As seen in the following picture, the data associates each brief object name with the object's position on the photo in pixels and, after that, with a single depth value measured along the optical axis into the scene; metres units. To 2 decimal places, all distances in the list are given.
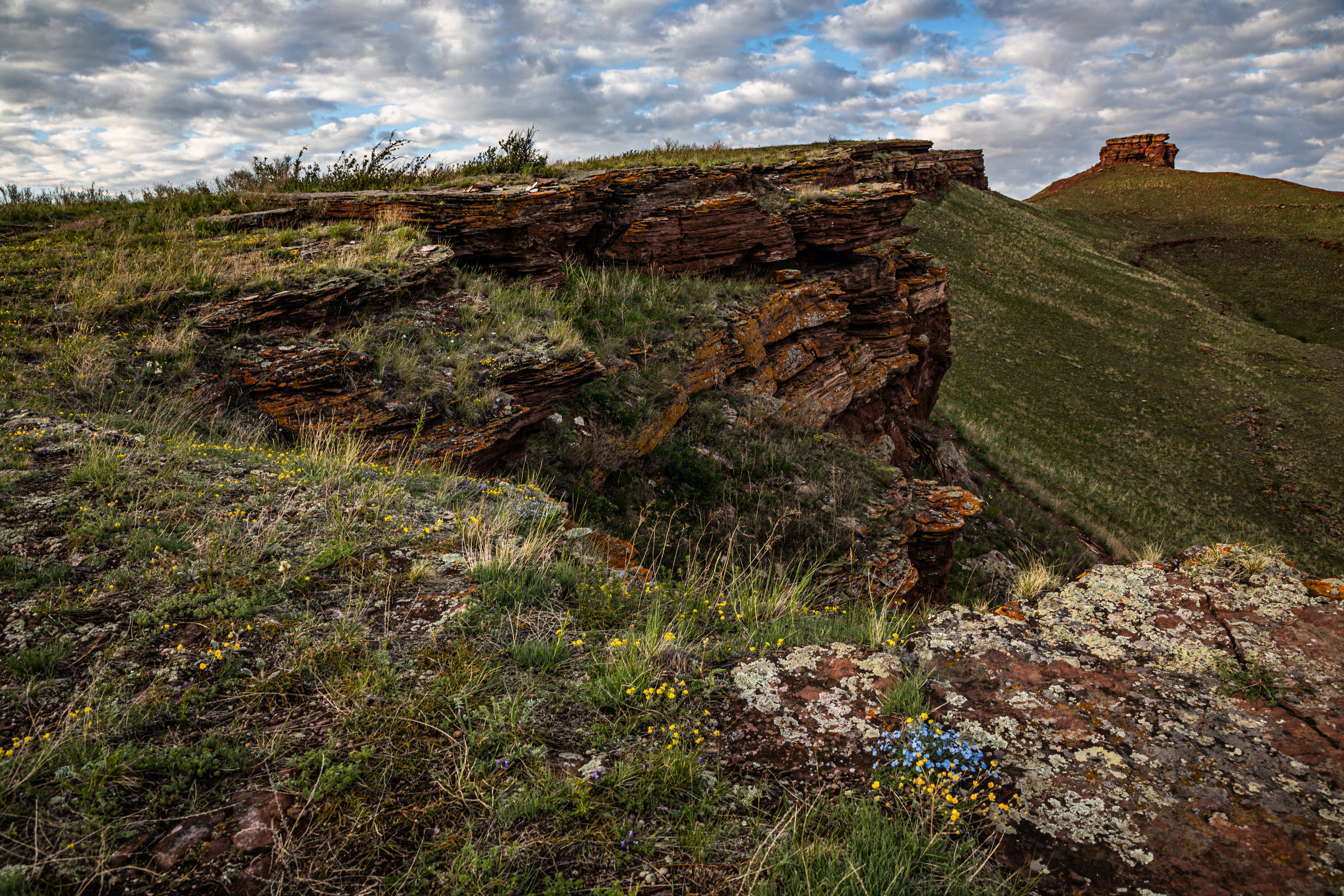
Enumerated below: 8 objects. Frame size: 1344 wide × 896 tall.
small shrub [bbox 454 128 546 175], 13.66
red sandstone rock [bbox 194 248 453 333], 6.97
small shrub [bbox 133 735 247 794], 2.12
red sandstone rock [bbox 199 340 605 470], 6.50
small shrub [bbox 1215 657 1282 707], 2.71
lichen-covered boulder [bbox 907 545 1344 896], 1.99
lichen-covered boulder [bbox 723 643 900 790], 2.43
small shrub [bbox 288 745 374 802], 2.12
